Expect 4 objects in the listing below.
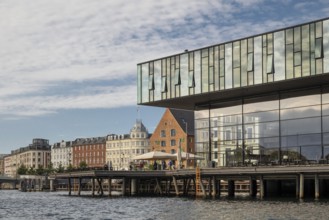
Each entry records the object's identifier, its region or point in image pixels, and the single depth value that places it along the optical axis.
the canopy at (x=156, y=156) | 84.12
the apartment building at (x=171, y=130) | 166.38
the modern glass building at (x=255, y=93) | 64.69
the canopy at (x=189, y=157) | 78.28
